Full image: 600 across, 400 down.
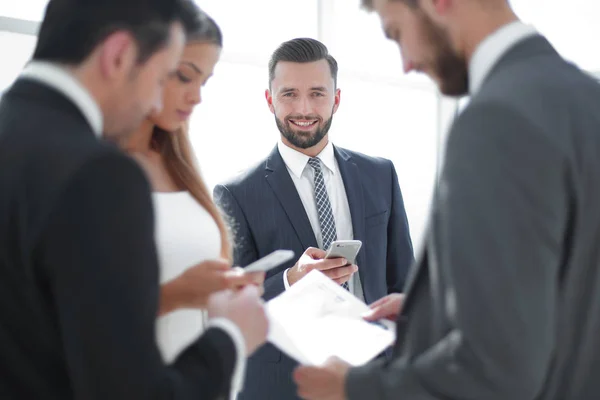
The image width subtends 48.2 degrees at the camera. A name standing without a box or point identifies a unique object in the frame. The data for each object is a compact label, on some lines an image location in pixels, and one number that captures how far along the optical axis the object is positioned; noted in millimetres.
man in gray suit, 956
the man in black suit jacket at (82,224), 881
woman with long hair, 1659
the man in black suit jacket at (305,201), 2398
